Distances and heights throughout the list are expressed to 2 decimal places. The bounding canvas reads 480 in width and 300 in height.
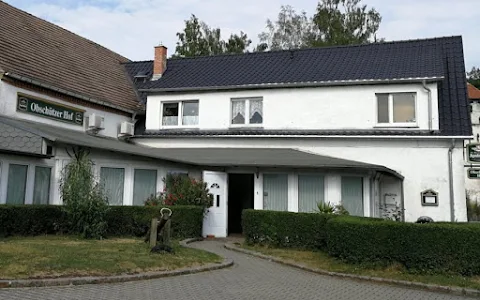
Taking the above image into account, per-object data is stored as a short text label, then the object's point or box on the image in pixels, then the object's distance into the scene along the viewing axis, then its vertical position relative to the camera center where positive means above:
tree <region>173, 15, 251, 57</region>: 43.88 +15.79
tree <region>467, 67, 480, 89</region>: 79.66 +24.71
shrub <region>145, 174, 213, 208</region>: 17.06 +0.41
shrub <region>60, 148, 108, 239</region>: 13.85 -0.01
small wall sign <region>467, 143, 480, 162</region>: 13.52 +1.72
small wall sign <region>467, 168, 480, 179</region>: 13.31 +1.11
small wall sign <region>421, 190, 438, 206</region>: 17.64 +0.48
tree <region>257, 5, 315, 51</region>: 42.59 +16.40
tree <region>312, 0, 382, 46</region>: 39.38 +16.06
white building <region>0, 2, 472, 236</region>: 16.45 +3.45
